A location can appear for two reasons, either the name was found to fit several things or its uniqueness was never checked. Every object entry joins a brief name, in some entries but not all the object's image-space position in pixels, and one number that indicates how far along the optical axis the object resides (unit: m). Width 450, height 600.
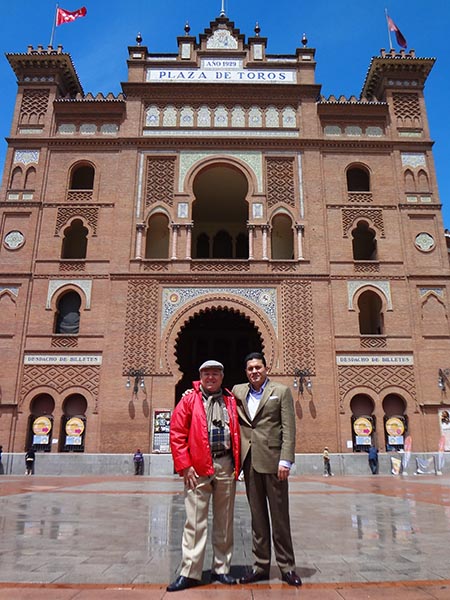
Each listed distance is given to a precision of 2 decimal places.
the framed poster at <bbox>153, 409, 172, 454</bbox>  18.97
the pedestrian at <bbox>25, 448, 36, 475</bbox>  18.39
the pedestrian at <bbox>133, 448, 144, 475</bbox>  18.27
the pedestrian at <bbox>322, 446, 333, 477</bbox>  18.42
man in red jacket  4.20
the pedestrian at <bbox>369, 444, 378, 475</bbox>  18.47
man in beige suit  4.27
